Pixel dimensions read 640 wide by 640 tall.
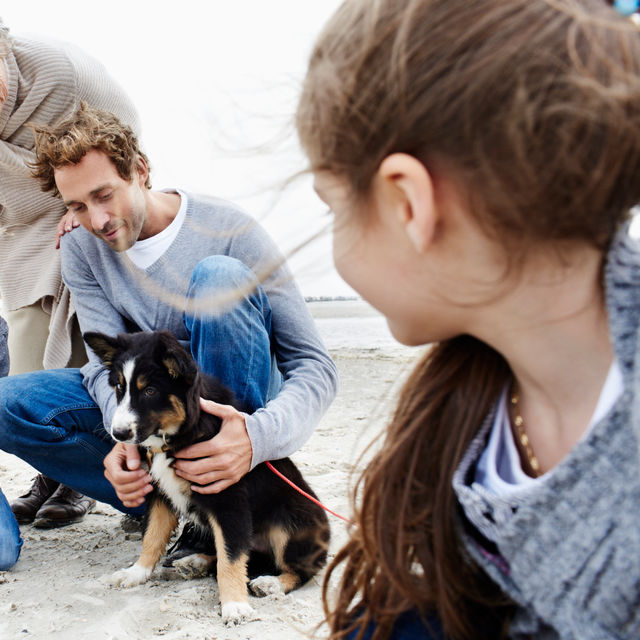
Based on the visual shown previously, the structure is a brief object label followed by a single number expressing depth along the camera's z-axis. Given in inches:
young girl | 36.6
